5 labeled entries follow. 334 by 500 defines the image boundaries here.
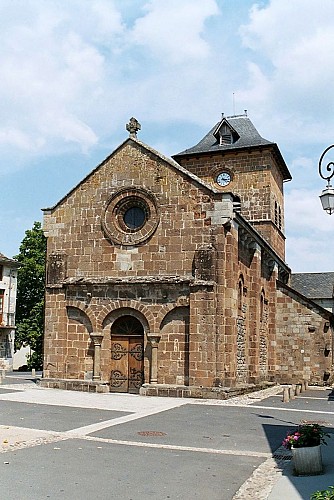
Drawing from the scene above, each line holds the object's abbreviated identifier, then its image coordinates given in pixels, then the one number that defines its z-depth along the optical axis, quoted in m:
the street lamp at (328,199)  9.99
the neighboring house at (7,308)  39.69
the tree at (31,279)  44.25
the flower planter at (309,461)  8.03
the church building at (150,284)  19.86
